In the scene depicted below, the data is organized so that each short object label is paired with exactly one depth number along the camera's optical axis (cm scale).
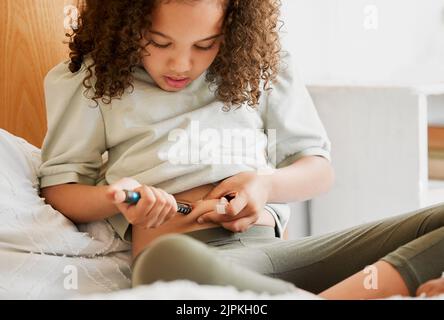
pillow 134
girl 130
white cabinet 180
